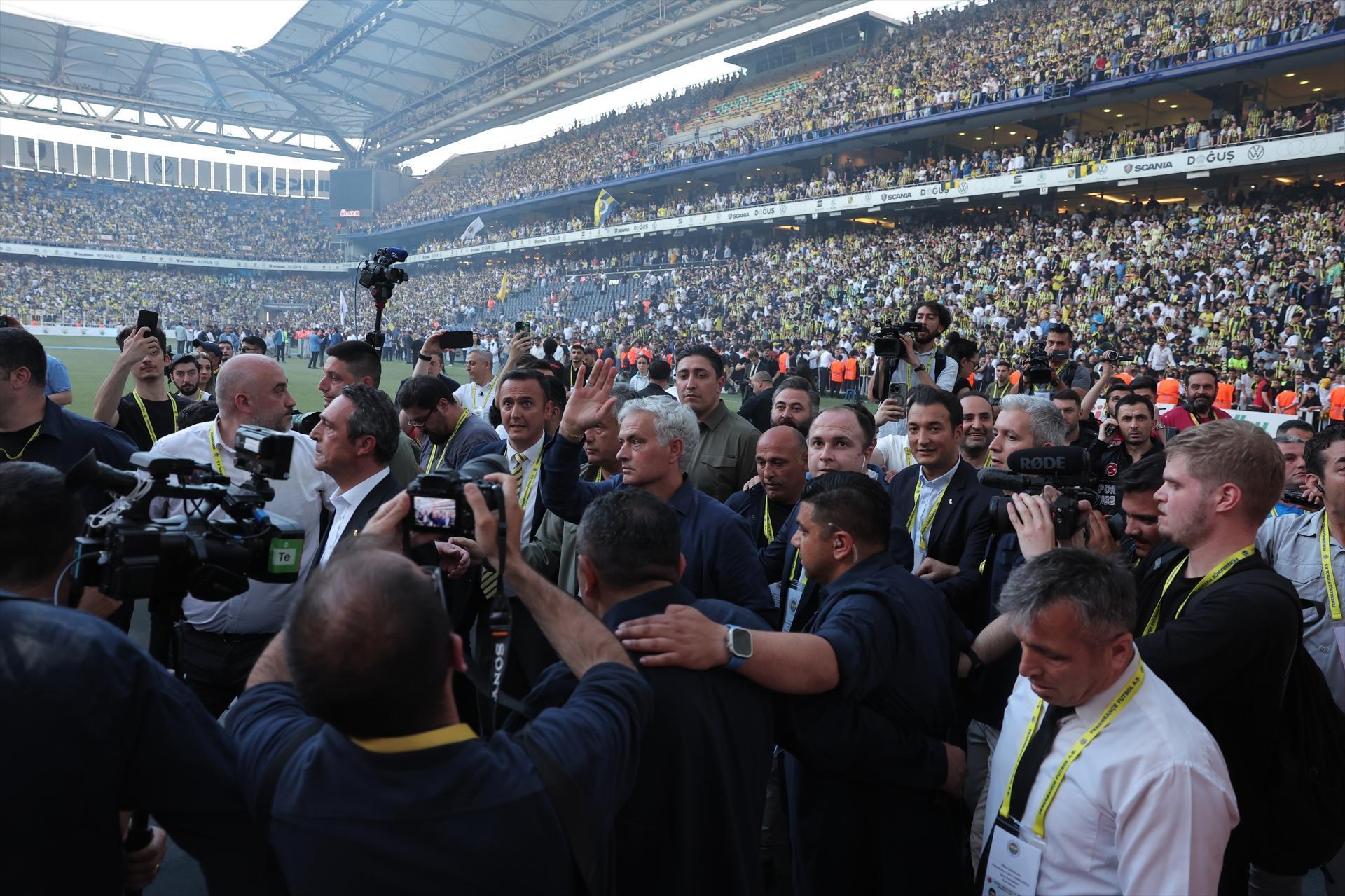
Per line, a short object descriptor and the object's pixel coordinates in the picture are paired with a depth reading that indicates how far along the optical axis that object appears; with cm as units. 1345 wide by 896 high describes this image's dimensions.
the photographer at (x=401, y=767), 131
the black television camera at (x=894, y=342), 580
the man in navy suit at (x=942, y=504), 349
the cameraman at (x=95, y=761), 144
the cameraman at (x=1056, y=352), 707
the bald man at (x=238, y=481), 321
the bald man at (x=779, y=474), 396
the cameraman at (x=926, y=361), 584
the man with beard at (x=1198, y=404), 693
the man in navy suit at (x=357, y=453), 314
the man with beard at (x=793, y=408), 522
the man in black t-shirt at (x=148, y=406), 576
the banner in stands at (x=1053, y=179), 1978
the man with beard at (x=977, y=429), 485
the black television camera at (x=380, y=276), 576
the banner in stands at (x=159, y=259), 5069
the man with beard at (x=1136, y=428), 534
